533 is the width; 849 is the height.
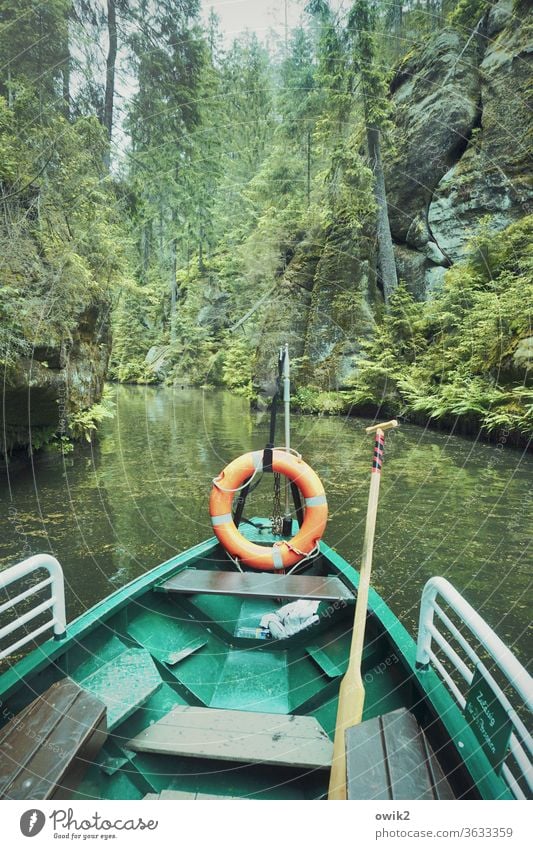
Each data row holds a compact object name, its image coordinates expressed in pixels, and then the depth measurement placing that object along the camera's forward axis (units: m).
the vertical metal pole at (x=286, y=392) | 3.90
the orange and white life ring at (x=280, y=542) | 3.67
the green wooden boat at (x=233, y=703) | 1.49
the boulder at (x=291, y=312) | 18.53
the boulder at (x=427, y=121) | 16.02
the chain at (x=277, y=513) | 4.20
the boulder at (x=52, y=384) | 6.85
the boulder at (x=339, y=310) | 16.80
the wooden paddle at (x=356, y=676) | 1.67
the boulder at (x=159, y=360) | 33.38
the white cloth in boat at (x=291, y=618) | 2.95
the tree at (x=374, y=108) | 13.42
